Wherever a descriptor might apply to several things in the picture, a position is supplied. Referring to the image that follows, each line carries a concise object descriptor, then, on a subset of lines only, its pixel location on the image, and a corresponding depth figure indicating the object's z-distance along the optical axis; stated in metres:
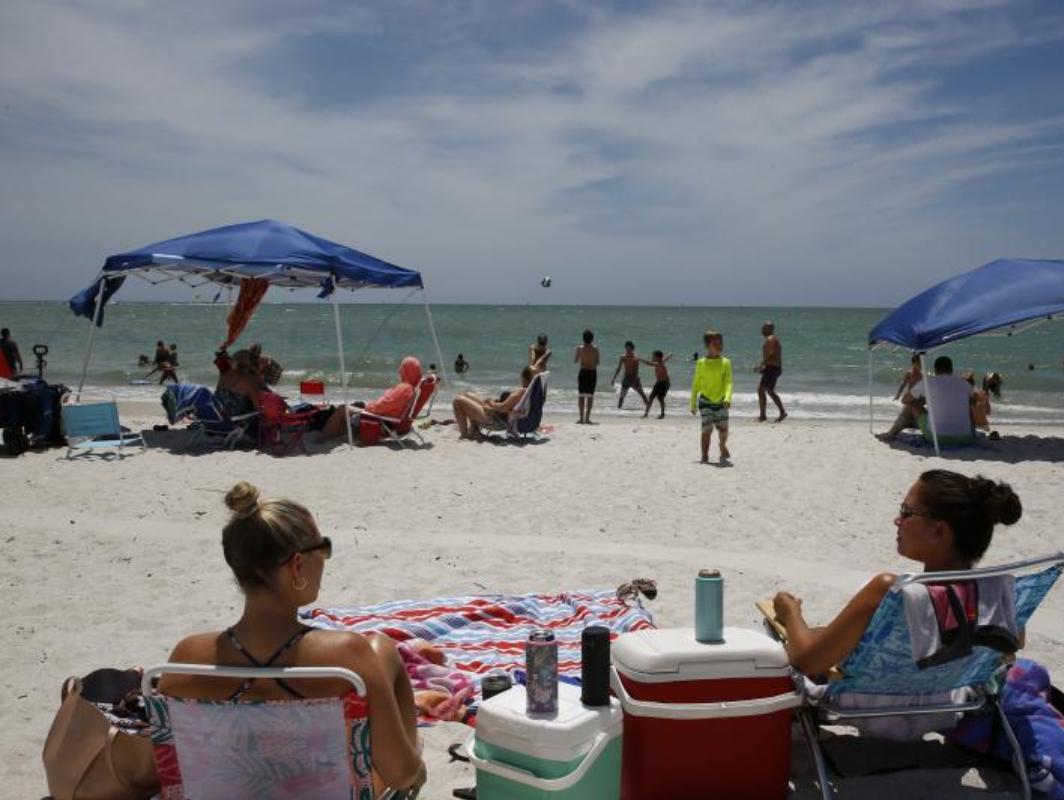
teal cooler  2.26
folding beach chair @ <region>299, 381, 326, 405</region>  11.92
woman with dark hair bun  2.56
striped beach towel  3.47
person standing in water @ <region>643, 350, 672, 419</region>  14.27
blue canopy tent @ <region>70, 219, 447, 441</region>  9.20
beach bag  2.45
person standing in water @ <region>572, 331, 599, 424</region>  13.01
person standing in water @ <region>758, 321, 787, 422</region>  12.97
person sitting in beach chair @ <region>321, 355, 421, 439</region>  9.81
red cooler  2.51
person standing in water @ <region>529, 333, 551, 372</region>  10.81
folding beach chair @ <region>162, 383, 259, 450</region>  9.48
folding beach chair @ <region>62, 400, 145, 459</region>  9.07
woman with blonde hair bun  2.02
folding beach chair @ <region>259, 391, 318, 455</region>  9.15
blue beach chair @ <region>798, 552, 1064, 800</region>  2.45
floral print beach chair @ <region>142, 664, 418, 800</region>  1.92
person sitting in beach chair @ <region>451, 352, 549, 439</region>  10.23
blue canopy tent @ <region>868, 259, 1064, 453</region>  9.69
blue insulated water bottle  2.57
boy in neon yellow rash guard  8.59
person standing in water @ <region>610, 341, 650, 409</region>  14.95
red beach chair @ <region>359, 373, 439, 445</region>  9.77
